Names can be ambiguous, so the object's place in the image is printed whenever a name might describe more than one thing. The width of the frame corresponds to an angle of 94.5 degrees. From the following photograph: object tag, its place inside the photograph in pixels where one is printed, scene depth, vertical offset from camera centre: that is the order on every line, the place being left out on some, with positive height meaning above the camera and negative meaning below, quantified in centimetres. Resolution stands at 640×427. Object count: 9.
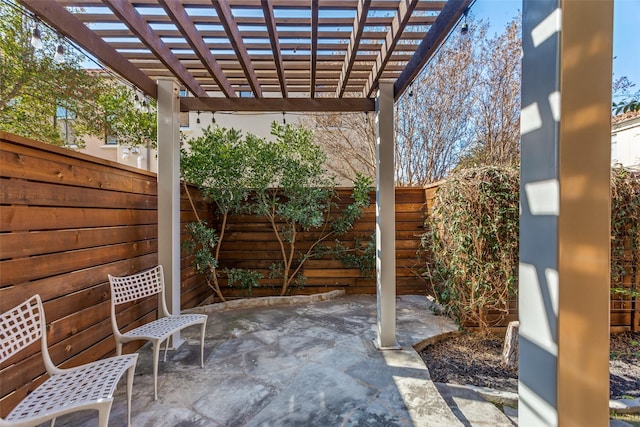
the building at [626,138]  567 +154
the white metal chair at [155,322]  206 -85
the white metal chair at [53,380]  124 -83
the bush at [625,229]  309 -17
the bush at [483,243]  299 -31
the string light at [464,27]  192 +124
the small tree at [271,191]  375 +31
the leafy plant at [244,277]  418 -92
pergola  87 +54
